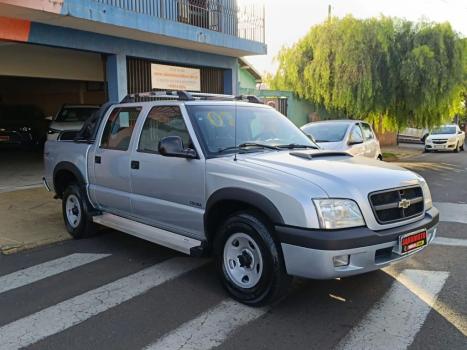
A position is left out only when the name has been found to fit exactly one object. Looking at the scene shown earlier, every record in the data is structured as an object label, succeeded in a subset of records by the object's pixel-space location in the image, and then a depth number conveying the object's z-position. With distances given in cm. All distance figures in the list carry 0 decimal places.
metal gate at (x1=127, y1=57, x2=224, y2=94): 1230
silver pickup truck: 383
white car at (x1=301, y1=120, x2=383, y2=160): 1077
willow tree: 1811
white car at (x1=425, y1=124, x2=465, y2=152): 2391
